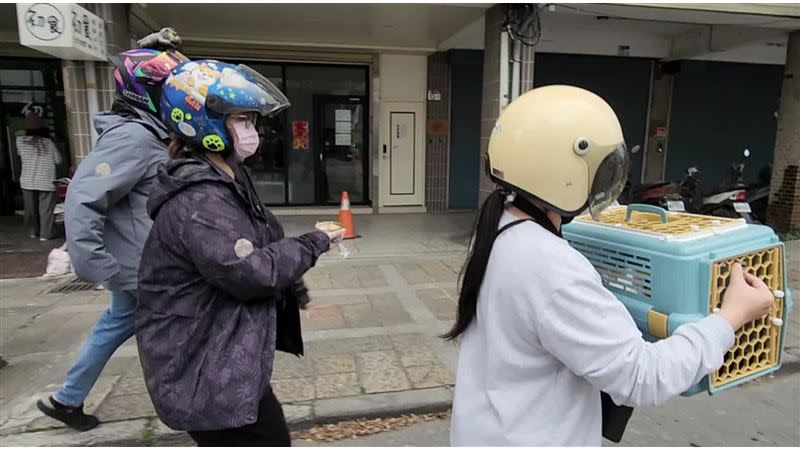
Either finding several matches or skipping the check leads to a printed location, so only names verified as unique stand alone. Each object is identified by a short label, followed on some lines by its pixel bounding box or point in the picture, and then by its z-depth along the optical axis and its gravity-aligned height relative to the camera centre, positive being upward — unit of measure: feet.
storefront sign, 16.61 +3.44
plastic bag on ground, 20.59 -4.97
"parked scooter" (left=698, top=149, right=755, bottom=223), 25.30 -2.78
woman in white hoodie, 3.83 -1.23
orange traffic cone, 26.63 -3.79
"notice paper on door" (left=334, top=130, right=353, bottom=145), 35.70 +0.06
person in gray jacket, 8.20 -0.95
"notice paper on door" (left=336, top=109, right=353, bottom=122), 35.37 +1.63
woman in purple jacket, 5.14 -1.32
